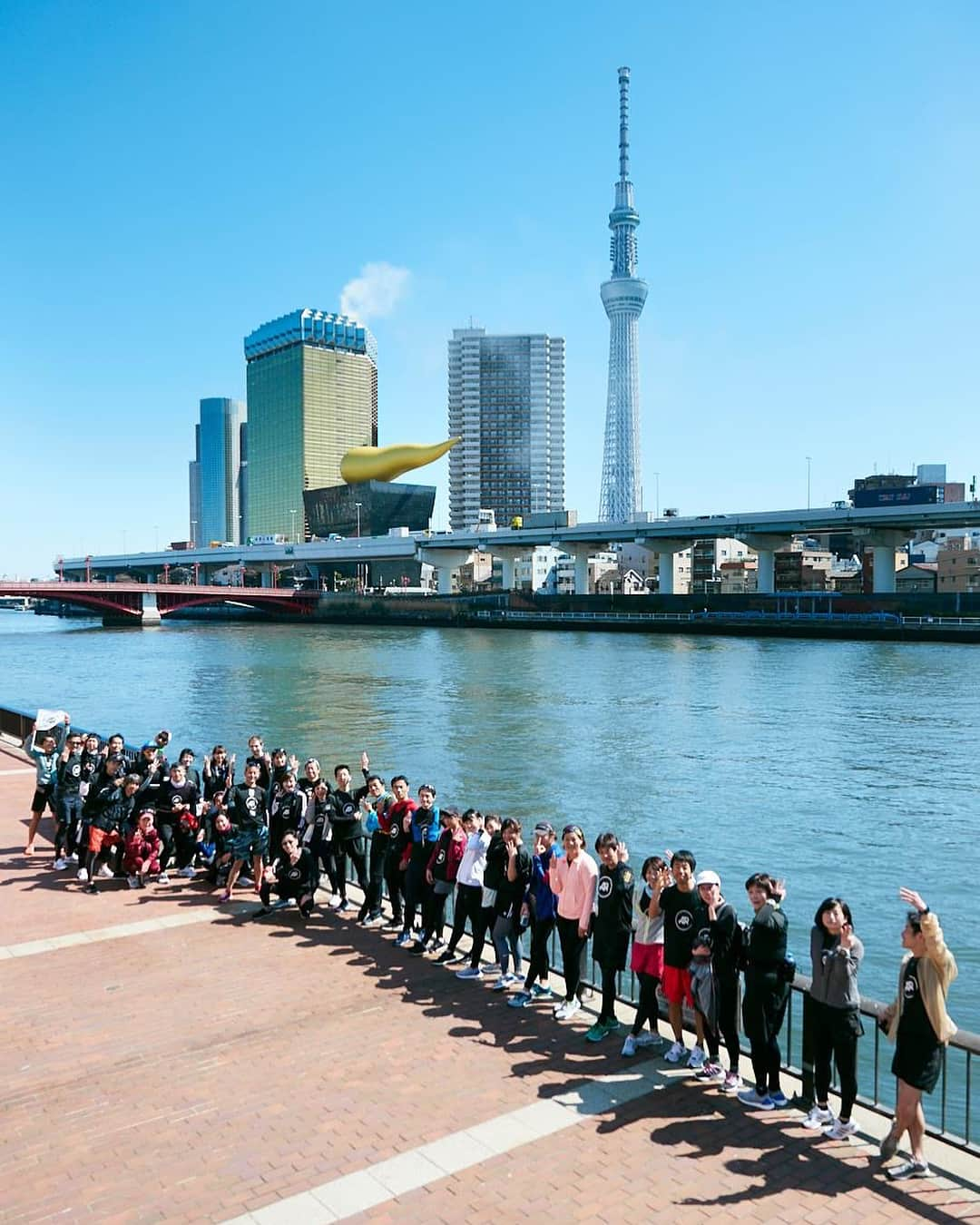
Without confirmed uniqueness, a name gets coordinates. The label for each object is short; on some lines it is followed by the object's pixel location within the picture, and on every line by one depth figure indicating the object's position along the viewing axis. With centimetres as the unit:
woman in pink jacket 737
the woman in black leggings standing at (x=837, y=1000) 574
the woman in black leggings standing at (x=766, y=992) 611
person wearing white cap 640
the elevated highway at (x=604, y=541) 7506
